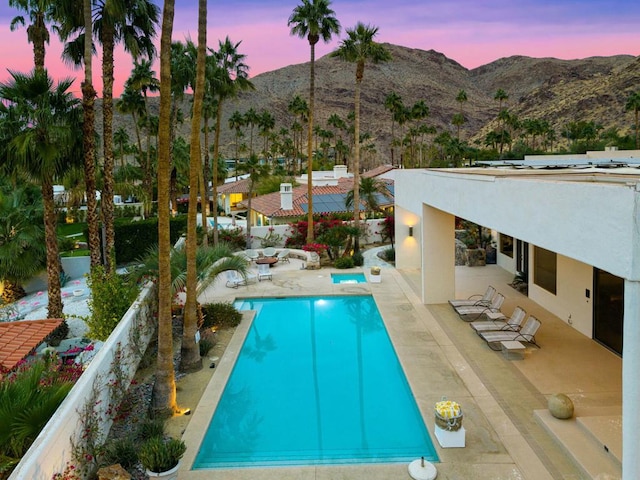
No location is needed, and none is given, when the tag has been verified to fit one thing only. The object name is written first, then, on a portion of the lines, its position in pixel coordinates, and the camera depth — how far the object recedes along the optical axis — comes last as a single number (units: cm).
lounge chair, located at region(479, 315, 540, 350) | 1248
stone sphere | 878
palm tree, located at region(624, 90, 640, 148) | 6231
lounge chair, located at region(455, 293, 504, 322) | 1513
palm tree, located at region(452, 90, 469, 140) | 8889
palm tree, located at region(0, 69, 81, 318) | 1388
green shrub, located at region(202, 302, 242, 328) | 1588
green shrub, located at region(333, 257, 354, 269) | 2441
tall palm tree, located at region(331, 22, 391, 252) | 2645
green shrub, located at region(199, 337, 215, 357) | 1332
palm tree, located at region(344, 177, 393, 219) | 2853
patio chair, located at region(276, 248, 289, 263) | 2631
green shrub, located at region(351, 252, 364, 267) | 2501
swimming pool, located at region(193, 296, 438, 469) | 859
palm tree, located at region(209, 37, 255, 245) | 2416
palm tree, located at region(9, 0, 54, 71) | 1534
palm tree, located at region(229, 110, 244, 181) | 8079
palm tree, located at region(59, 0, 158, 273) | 1567
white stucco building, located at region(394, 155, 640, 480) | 572
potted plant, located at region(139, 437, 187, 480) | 725
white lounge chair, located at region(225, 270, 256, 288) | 2140
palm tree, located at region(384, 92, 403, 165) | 6412
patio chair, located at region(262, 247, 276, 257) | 2630
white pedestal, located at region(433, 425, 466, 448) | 831
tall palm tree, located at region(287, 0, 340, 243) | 2577
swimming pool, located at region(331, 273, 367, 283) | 2227
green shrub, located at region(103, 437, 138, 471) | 790
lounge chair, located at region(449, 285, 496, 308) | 1580
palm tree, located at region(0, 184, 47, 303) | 1897
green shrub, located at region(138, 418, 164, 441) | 876
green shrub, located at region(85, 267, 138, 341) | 1309
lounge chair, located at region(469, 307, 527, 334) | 1334
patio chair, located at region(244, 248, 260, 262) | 2596
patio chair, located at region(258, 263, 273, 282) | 2234
